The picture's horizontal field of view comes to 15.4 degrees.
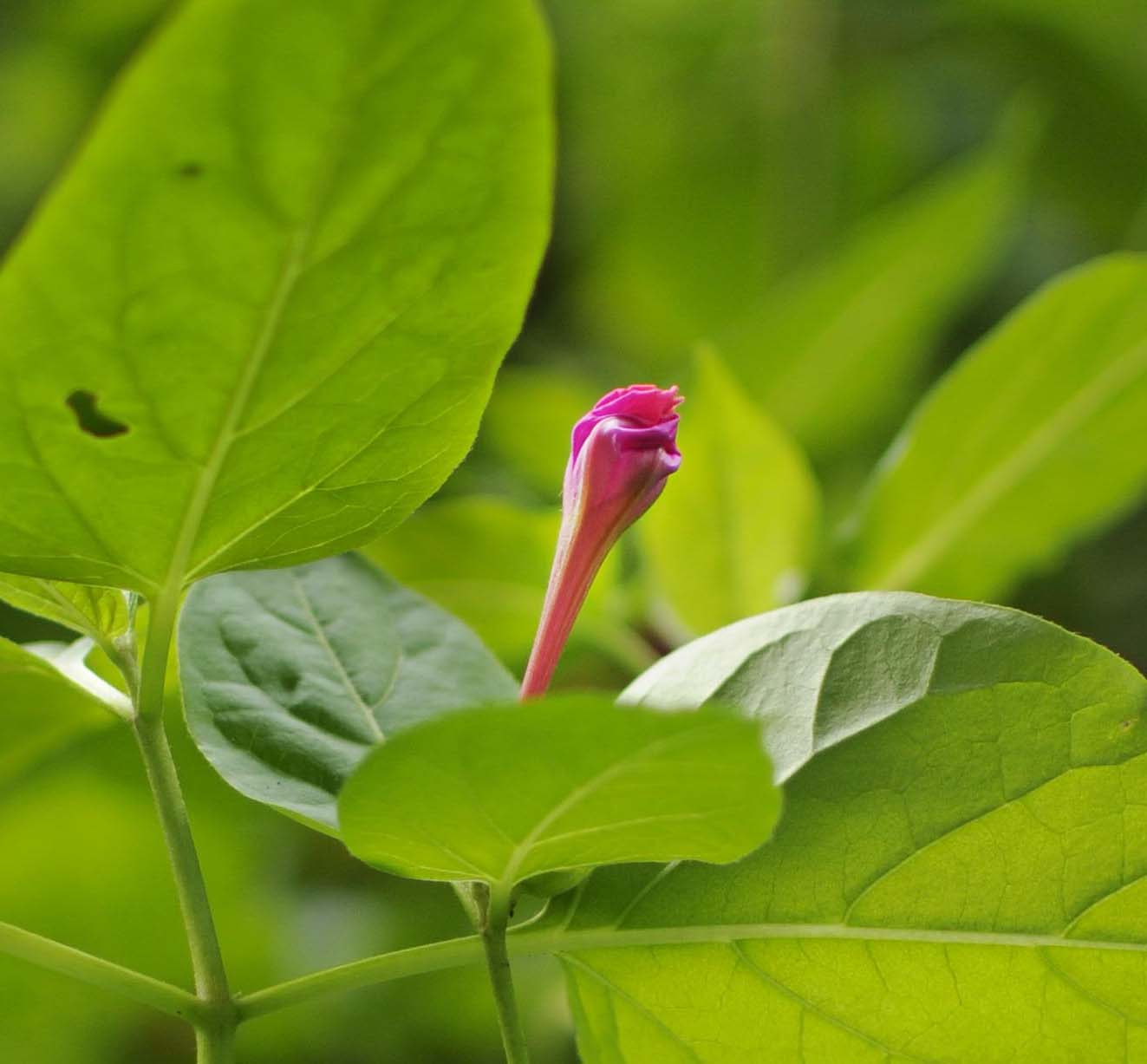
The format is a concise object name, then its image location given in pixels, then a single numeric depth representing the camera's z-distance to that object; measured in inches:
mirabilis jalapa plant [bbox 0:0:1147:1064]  13.0
